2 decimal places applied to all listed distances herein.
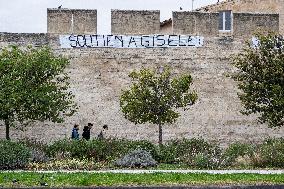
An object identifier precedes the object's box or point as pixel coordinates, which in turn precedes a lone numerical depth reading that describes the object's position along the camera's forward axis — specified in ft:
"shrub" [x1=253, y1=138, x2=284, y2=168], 65.00
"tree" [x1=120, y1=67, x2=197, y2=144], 77.56
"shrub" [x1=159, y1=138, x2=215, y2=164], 69.00
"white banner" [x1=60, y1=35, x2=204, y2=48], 87.56
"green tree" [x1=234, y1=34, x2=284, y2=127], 76.02
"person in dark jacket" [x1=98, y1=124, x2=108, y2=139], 82.03
